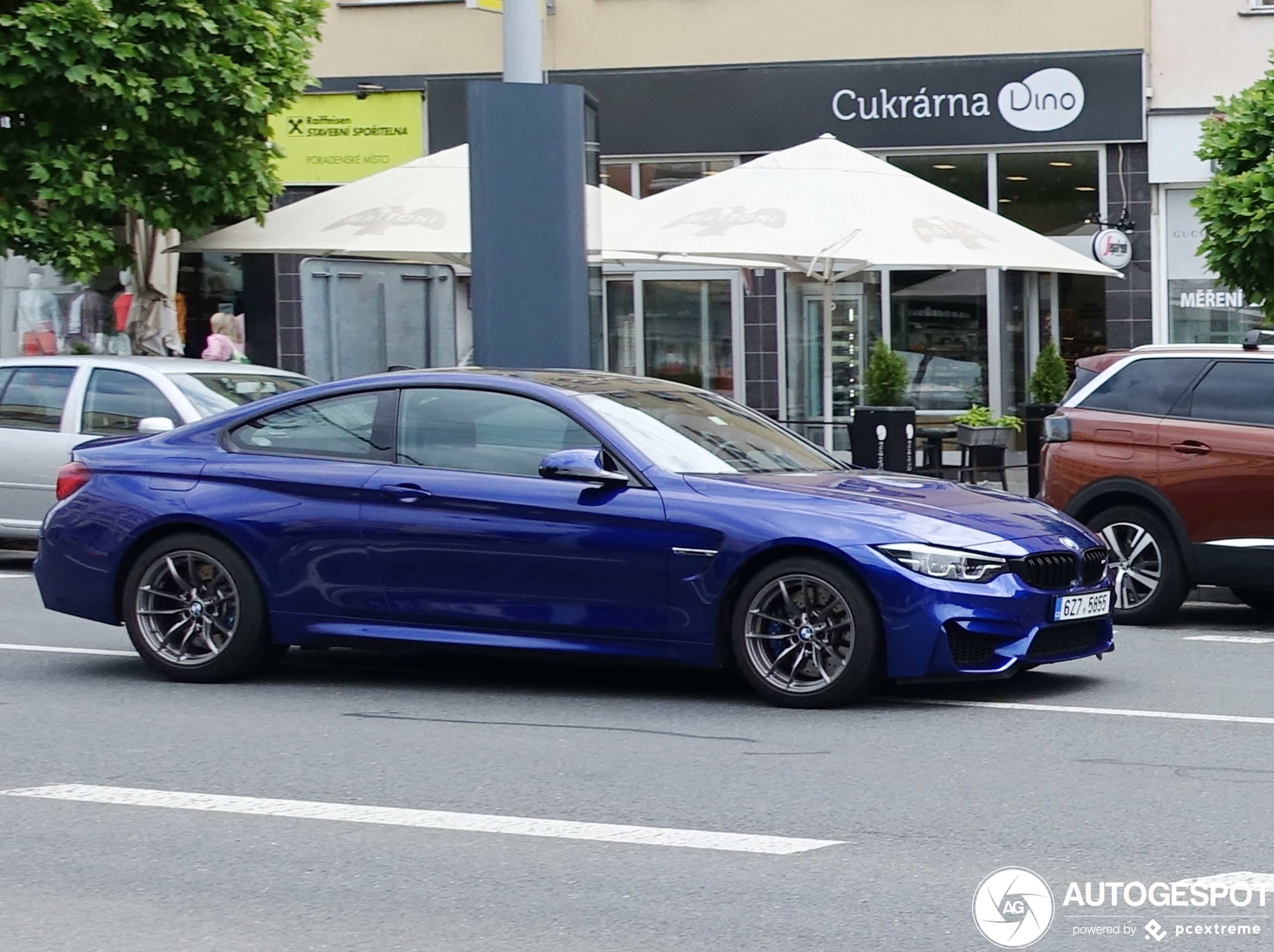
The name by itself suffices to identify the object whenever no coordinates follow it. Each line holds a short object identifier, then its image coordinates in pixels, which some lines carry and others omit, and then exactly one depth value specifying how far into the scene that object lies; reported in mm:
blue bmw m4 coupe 8391
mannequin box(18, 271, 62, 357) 25844
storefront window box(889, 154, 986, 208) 23641
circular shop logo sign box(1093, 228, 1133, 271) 22875
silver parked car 14852
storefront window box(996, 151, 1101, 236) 23172
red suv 11953
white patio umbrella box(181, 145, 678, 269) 17125
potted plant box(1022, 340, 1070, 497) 22016
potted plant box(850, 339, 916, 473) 16453
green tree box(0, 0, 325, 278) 17625
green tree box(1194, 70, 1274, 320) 15414
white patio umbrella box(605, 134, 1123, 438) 15852
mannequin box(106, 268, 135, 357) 21172
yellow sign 25094
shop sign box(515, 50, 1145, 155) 23031
